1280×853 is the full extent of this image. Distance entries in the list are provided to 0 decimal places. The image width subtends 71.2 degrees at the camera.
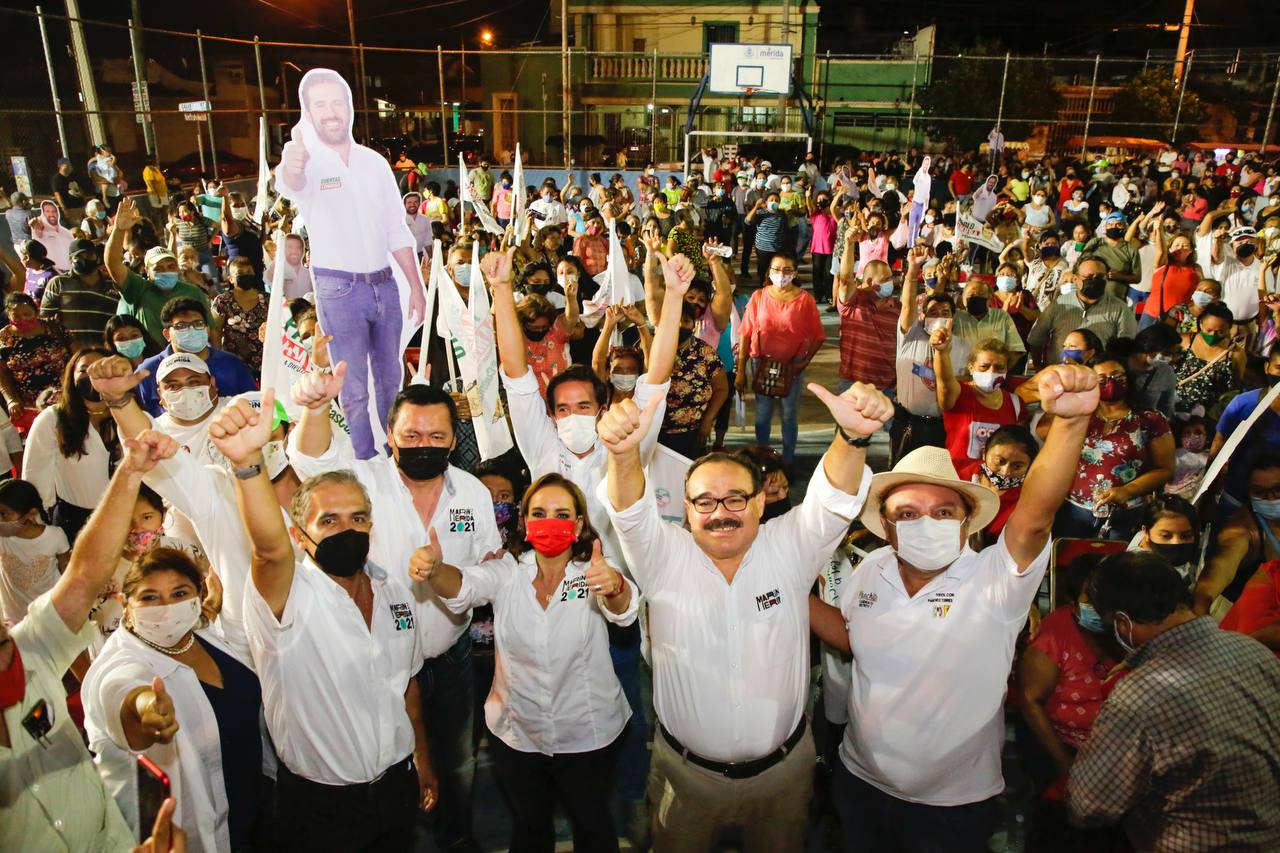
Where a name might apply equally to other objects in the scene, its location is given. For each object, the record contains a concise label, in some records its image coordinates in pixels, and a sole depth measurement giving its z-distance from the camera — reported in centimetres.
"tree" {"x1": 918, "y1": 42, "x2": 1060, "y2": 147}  3253
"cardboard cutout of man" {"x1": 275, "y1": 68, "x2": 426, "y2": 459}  400
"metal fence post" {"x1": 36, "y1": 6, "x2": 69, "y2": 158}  1302
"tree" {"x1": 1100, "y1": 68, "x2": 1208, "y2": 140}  3559
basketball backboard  1961
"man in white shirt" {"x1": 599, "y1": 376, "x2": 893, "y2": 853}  274
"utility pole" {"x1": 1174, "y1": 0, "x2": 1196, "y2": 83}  2706
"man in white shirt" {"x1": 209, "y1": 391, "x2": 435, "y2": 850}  255
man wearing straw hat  272
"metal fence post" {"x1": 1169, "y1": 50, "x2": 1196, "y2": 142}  2067
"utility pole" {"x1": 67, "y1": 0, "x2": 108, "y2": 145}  1429
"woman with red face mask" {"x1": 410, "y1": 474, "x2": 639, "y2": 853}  304
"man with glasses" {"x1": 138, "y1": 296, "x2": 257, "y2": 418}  492
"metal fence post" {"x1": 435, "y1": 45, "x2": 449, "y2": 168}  1985
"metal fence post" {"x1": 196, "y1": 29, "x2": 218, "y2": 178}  1530
